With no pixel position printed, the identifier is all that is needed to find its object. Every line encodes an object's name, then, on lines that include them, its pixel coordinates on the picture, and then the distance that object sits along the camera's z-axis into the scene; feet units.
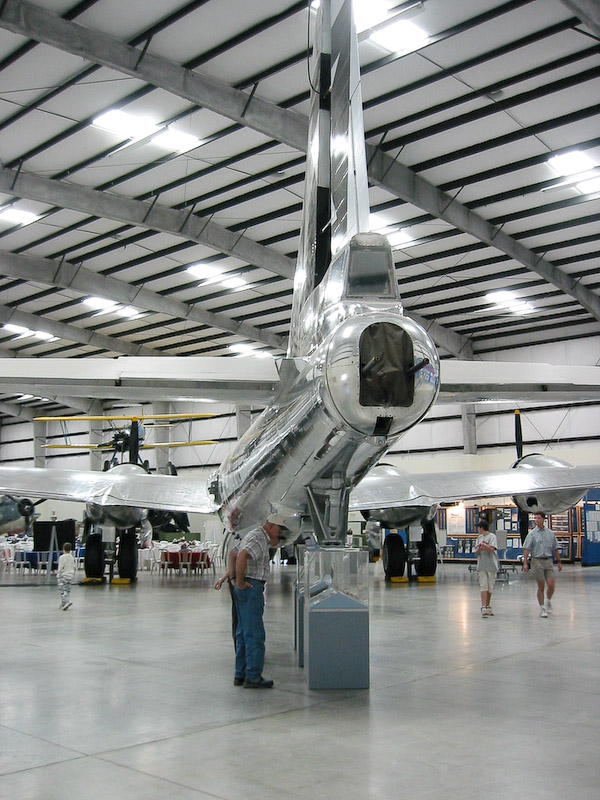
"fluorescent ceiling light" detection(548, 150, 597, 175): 56.99
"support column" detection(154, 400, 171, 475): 127.44
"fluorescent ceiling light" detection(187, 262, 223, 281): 80.38
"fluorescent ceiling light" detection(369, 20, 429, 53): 43.11
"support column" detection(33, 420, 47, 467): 146.67
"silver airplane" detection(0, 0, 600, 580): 16.53
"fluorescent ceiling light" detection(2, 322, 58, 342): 101.43
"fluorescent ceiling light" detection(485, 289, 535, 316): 87.66
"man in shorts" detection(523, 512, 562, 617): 35.73
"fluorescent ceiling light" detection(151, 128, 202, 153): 54.49
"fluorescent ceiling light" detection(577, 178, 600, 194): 60.80
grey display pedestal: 20.21
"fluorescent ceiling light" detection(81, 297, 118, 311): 91.97
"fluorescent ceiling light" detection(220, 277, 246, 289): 84.89
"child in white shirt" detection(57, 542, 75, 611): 39.73
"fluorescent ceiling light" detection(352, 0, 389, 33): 41.63
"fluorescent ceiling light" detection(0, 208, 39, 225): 66.85
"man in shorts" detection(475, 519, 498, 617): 36.40
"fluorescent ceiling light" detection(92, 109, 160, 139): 51.75
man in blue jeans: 20.42
